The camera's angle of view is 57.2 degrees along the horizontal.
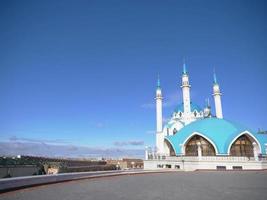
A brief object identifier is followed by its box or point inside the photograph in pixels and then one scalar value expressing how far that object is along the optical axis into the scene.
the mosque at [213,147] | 33.41
